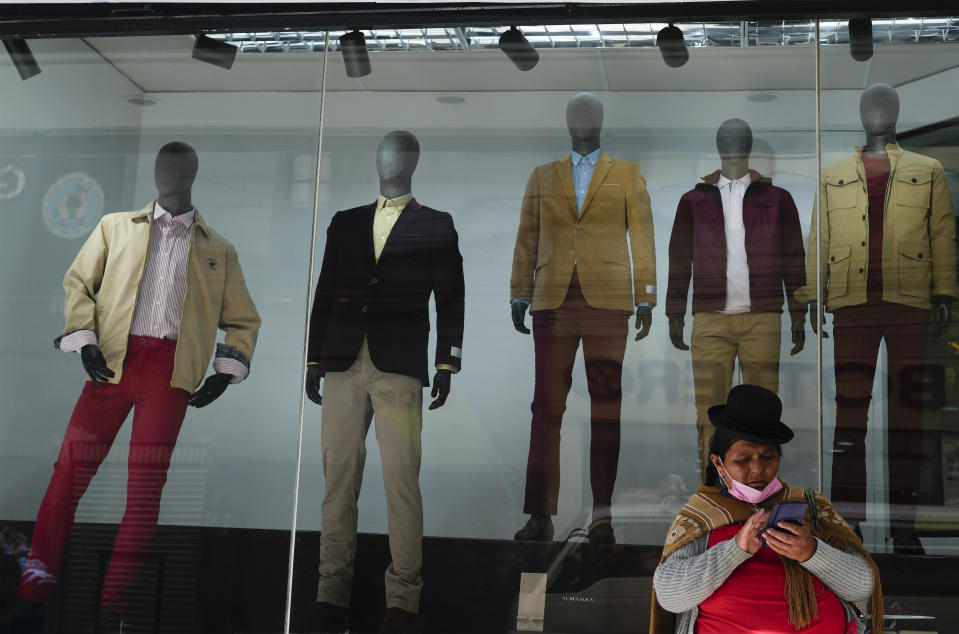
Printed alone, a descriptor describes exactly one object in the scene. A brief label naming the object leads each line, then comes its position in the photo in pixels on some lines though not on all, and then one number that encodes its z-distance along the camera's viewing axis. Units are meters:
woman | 2.04
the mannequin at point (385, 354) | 3.54
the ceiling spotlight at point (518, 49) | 3.76
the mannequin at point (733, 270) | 3.48
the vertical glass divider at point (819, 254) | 3.43
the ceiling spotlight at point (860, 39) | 3.51
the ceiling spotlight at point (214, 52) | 3.92
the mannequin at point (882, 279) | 3.38
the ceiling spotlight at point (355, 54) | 3.83
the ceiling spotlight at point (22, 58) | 4.00
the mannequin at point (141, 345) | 3.71
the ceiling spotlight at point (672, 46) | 3.65
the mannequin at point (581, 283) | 3.55
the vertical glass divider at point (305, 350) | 3.55
